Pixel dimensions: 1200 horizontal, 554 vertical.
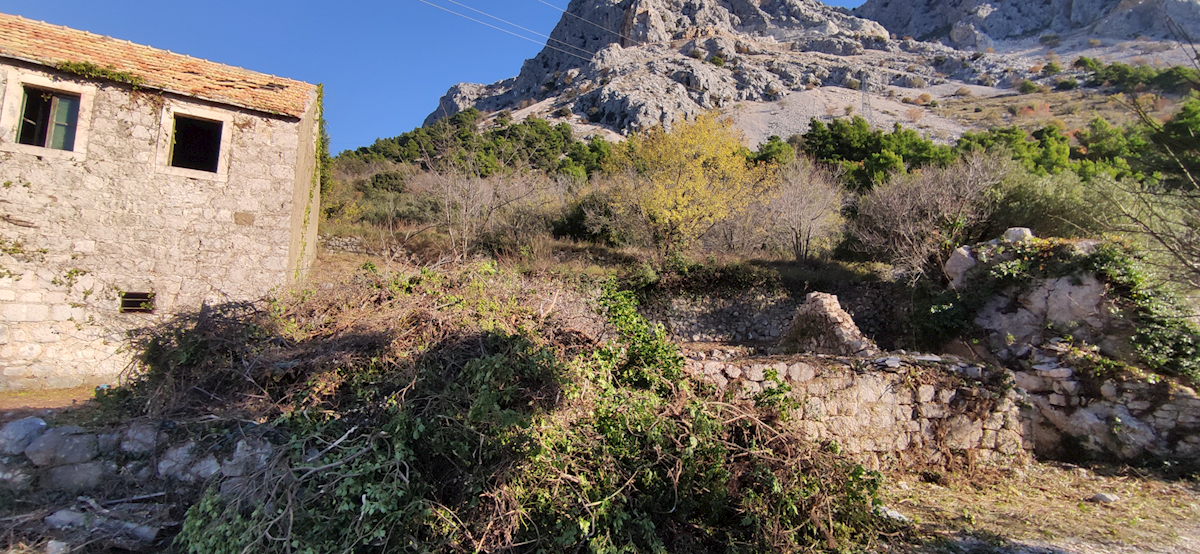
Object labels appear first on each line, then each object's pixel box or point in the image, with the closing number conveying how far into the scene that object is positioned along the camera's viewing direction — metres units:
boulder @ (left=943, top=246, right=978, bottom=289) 9.12
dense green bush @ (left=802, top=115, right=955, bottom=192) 22.22
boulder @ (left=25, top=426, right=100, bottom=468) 3.68
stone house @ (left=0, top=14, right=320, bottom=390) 7.91
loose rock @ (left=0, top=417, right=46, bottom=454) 3.71
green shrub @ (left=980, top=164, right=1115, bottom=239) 12.83
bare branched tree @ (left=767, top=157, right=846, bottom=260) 18.80
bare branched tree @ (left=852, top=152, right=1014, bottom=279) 12.70
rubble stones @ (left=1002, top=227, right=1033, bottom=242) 8.34
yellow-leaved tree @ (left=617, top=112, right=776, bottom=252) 17.88
